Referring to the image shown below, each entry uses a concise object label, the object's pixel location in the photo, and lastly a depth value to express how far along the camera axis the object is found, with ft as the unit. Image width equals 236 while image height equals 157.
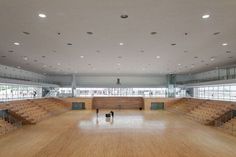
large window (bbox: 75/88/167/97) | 73.02
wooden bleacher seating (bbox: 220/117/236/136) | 29.27
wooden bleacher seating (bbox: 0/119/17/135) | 28.40
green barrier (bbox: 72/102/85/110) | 66.49
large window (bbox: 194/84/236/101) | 45.51
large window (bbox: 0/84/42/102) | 46.02
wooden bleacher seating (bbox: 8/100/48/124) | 35.81
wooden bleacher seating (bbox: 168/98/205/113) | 53.29
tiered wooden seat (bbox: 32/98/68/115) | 50.87
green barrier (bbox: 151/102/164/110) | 67.47
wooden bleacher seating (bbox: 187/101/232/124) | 37.28
